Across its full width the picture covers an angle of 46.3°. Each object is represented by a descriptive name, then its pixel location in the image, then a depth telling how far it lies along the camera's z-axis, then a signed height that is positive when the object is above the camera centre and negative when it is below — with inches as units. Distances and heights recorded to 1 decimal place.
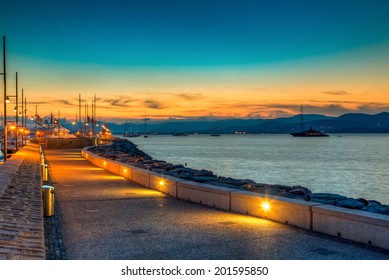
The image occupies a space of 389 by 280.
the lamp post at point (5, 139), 1062.7 -33.1
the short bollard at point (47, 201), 434.3 -72.2
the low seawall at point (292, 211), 319.0 -72.0
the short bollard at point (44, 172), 729.7 -75.2
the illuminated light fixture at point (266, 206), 412.5 -72.1
